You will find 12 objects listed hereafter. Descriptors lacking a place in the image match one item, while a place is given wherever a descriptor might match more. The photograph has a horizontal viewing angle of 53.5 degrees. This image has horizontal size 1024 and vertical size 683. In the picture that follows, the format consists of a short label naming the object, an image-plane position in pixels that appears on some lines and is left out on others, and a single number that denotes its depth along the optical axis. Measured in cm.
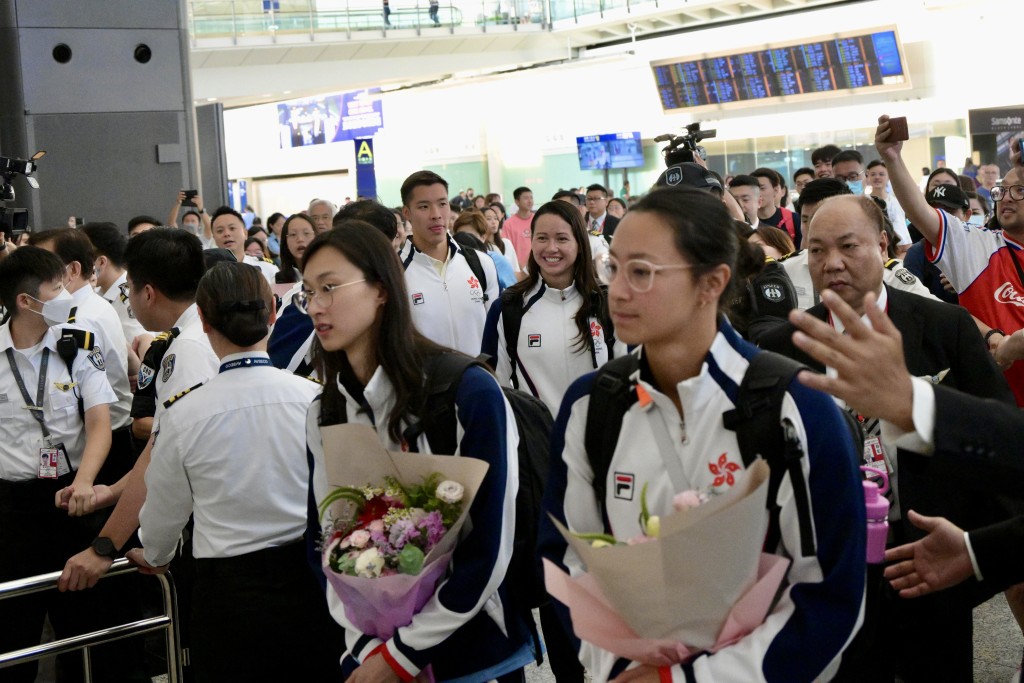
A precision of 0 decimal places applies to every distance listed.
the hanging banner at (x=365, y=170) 1490
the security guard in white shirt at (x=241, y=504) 259
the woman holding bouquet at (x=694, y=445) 166
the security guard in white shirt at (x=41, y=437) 379
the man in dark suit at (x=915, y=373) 248
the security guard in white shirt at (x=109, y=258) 557
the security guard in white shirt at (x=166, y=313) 307
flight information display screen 1788
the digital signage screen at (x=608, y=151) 2114
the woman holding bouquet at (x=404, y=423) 218
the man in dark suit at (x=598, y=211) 1257
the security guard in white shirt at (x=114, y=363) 422
